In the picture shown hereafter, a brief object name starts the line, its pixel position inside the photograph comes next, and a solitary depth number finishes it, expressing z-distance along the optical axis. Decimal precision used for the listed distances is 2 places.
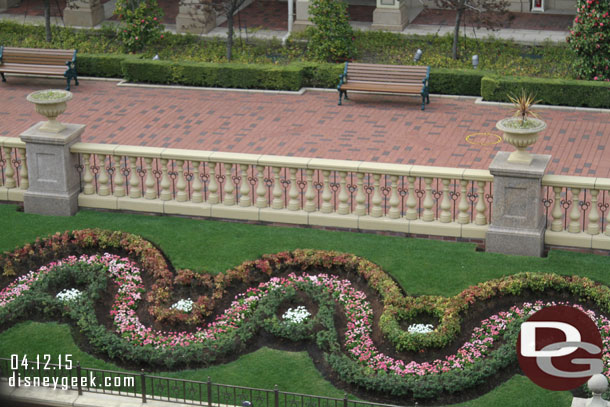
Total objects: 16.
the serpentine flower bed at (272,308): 12.62
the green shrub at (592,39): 23.16
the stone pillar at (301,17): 28.56
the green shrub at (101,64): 25.73
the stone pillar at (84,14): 30.19
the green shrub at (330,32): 25.91
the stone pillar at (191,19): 29.09
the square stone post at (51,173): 16.72
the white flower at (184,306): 14.03
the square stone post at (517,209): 14.89
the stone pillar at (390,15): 28.58
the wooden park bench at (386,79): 23.14
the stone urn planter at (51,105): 16.58
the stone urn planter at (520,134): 14.84
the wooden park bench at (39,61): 25.22
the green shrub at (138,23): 27.02
